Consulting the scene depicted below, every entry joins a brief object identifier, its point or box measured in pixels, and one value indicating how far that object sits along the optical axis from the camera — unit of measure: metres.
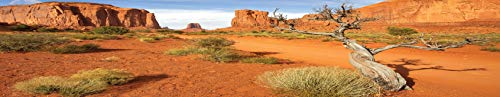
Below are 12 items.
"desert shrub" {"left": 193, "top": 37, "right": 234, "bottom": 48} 14.58
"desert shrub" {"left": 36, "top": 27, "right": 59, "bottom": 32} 48.84
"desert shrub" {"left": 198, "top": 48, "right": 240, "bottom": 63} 10.25
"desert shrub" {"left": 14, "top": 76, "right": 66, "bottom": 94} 5.11
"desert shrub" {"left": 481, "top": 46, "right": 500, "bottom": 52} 15.34
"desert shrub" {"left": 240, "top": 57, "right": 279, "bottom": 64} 10.05
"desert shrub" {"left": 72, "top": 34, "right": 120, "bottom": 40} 23.30
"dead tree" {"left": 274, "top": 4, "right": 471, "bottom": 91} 5.73
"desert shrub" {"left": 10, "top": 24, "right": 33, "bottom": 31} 49.63
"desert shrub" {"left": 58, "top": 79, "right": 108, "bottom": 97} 5.02
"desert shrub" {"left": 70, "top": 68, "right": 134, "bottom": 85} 6.00
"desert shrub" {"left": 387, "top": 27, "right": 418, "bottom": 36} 41.28
